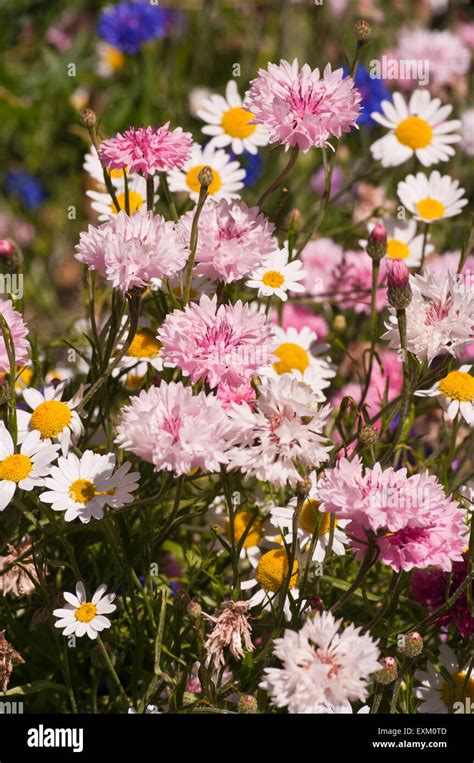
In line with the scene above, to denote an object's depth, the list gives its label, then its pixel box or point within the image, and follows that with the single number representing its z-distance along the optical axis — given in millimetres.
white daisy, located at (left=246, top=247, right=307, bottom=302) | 907
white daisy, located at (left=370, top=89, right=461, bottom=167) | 1012
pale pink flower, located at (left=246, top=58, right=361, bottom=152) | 861
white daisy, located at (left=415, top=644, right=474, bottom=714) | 881
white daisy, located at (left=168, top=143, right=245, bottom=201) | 969
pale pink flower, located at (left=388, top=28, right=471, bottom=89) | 1281
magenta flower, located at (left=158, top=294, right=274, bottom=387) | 823
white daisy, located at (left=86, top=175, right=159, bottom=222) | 954
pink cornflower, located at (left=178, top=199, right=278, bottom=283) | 865
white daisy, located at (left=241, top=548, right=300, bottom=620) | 866
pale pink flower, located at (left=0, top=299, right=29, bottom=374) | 863
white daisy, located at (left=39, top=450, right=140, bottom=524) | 845
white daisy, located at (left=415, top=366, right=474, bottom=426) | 882
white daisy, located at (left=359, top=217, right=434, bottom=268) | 1012
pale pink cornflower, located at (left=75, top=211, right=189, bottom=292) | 834
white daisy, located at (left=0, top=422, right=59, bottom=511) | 841
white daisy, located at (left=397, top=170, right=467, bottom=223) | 992
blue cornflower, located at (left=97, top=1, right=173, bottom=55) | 1397
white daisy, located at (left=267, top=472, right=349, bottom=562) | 870
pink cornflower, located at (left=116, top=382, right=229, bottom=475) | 796
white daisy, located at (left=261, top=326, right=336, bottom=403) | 946
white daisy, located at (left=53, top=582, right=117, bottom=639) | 846
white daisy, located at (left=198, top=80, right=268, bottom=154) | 993
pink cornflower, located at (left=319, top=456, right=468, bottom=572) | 796
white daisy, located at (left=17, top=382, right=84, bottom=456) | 865
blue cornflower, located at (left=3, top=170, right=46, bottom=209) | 1494
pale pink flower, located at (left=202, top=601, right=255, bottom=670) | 830
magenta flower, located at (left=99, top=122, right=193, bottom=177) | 858
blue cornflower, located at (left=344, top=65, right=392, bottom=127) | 1231
